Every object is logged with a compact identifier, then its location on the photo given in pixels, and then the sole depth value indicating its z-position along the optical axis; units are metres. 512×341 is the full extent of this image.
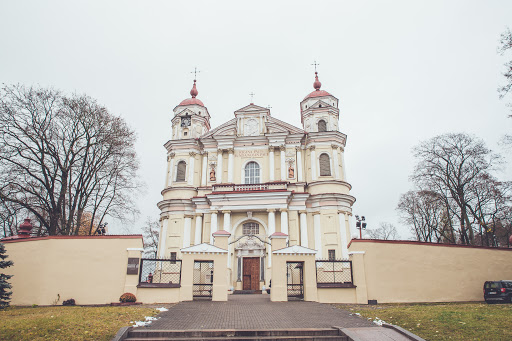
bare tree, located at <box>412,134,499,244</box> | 26.27
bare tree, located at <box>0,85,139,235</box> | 19.22
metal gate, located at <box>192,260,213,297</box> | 22.38
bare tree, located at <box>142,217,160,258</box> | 49.41
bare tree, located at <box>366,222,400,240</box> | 63.73
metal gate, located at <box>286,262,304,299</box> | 15.22
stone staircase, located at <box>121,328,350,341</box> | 7.11
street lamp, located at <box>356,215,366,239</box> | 24.58
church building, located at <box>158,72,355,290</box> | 24.72
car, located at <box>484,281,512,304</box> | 13.82
